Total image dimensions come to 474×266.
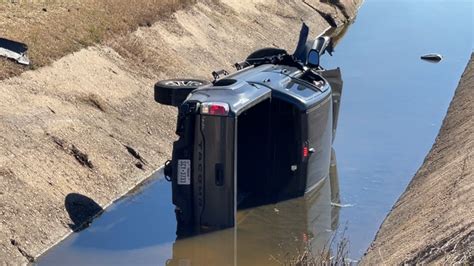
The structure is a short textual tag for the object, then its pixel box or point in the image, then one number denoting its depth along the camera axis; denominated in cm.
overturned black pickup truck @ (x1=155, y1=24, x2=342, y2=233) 1661
